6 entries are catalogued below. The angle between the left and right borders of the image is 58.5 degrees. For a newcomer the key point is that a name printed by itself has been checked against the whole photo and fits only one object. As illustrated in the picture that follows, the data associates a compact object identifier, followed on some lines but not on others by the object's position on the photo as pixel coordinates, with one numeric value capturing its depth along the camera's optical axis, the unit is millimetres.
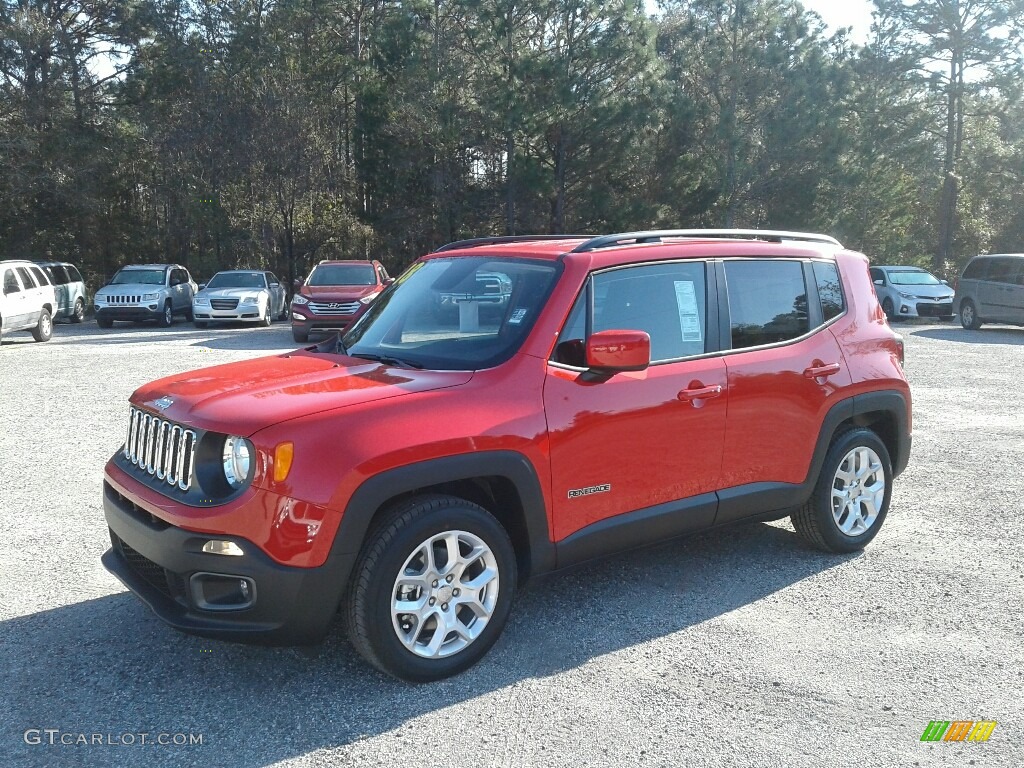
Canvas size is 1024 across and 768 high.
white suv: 17766
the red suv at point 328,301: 17938
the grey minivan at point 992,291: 20672
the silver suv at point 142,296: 22656
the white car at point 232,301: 22078
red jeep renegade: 3471
